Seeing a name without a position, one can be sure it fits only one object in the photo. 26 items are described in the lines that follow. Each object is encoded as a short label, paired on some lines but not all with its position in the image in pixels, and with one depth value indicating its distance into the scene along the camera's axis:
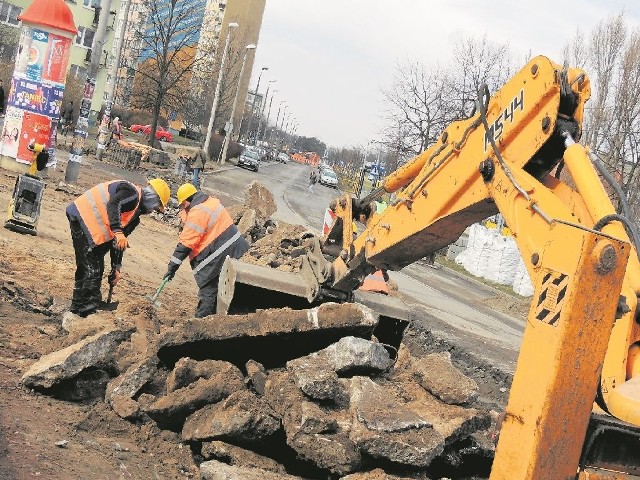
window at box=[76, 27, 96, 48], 55.06
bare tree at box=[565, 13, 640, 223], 23.56
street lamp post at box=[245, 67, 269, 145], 73.50
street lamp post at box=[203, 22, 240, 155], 42.38
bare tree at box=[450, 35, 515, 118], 31.62
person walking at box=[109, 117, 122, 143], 35.77
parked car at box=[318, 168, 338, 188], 61.84
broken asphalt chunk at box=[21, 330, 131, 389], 6.21
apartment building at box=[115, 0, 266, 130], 53.53
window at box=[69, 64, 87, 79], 55.73
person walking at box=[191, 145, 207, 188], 27.45
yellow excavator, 3.46
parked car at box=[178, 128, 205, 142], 72.05
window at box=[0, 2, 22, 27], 51.49
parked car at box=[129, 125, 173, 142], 58.23
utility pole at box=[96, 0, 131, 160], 26.49
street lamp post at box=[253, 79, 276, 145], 94.88
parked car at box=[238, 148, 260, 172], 55.86
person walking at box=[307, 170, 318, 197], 55.98
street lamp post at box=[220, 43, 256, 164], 51.75
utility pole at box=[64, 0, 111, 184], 19.28
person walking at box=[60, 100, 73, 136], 40.00
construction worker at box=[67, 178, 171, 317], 8.22
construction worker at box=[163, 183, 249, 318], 8.38
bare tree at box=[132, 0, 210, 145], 40.96
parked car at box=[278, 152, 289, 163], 105.34
